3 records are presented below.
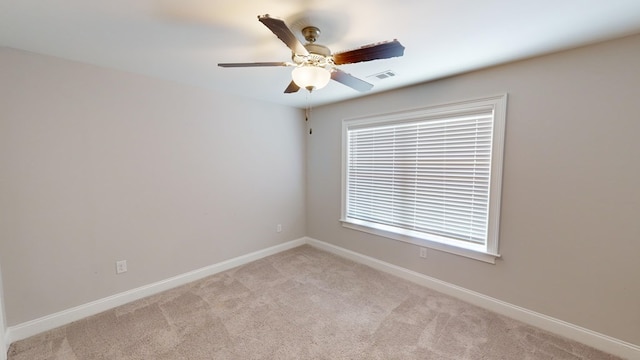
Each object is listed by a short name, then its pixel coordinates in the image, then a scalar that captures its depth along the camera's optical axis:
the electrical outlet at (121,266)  2.46
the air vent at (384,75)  2.42
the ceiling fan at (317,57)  1.35
